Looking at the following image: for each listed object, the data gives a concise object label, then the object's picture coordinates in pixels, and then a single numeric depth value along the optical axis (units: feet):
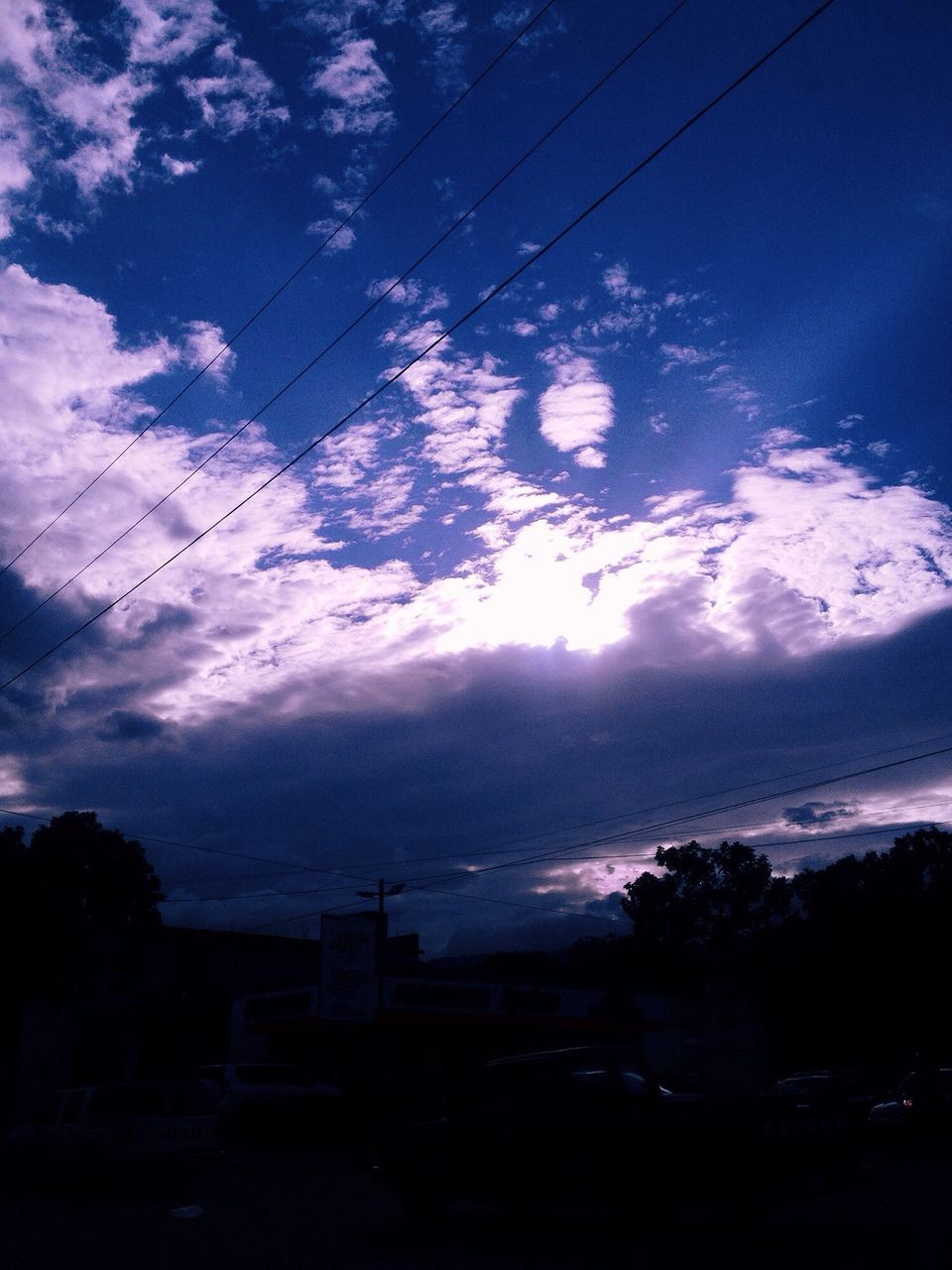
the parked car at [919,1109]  81.15
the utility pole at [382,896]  139.12
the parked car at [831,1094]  34.58
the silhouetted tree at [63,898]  135.64
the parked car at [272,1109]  94.38
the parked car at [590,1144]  32.35
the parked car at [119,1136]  52.29
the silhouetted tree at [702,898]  267.80
